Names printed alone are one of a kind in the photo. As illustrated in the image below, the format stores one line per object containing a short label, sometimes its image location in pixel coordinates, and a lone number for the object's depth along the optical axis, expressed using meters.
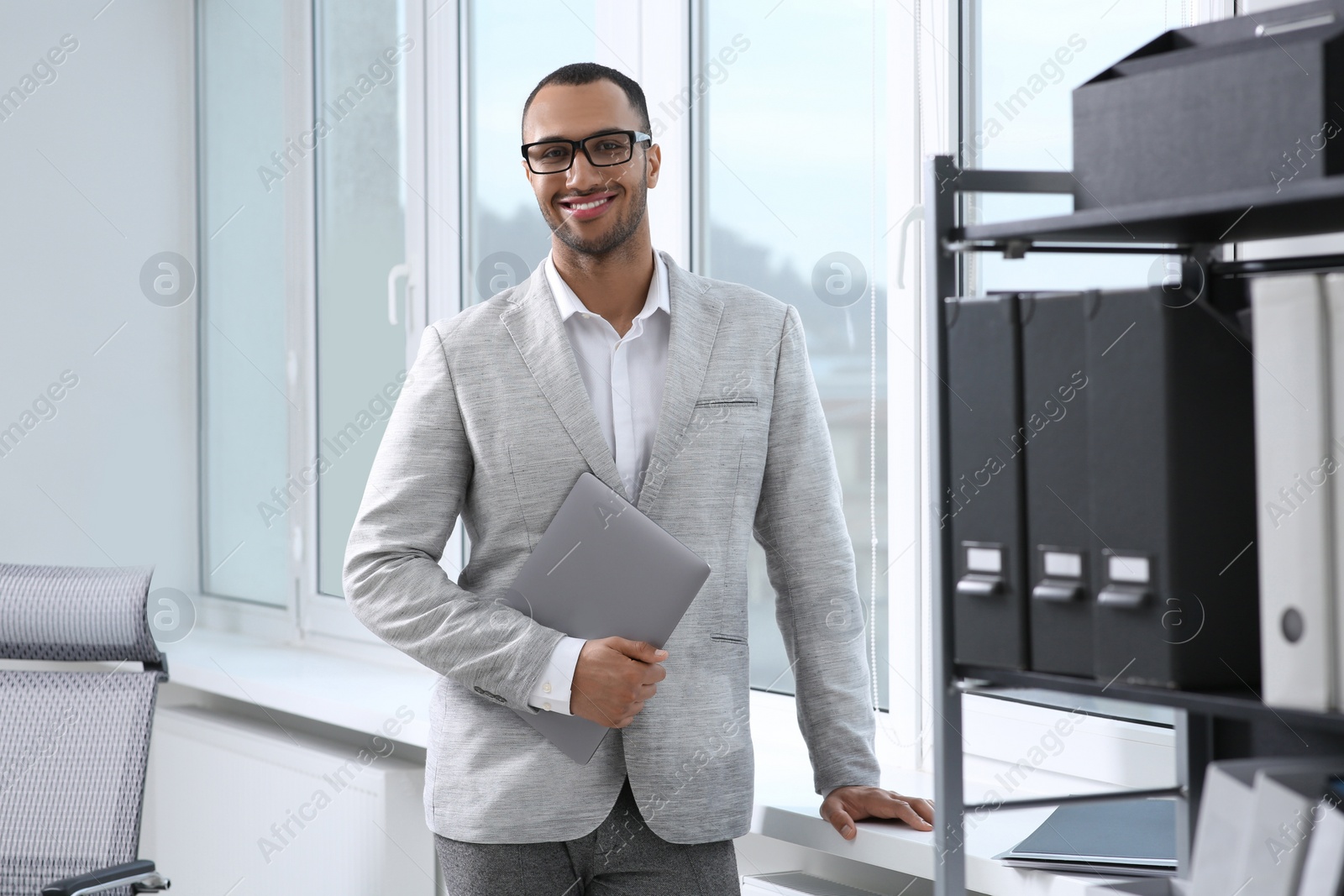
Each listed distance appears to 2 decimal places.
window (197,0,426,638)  5.75
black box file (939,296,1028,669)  3.66
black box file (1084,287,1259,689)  3.57
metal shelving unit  3.59
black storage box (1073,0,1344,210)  3.54
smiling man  4.05
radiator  4.97
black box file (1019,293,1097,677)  3.62
